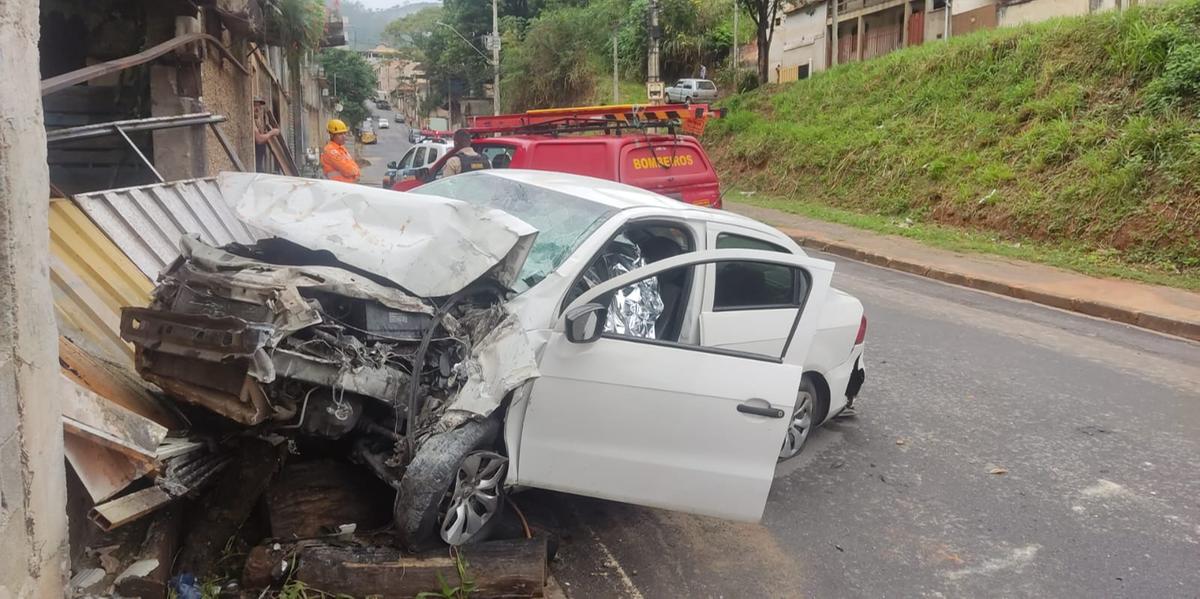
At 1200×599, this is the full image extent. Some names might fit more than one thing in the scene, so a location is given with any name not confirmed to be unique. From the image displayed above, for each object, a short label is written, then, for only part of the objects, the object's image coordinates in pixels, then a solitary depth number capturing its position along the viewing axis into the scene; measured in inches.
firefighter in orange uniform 406.6
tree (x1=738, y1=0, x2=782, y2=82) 1129.4
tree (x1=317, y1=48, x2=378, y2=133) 1919.3
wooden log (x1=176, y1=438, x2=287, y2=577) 147.7
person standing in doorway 467.9
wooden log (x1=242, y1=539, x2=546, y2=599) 137.8
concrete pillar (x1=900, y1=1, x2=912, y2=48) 1337.4
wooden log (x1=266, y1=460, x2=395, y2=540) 148.9
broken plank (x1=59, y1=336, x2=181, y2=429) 147.0
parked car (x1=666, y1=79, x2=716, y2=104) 1294.3
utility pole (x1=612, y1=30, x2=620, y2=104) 1430.2
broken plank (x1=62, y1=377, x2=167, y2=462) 127.5
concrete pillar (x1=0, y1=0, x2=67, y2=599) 110.7
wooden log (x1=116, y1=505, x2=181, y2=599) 131.0
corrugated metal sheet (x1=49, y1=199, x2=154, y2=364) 171.9
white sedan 136.0
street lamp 1610.5
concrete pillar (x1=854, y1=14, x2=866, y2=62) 1445.6
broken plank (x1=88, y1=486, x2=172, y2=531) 130.0
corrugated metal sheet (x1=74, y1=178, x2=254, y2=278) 203.2
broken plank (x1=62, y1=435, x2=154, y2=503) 129.1
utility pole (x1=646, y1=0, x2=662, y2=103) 861.8
